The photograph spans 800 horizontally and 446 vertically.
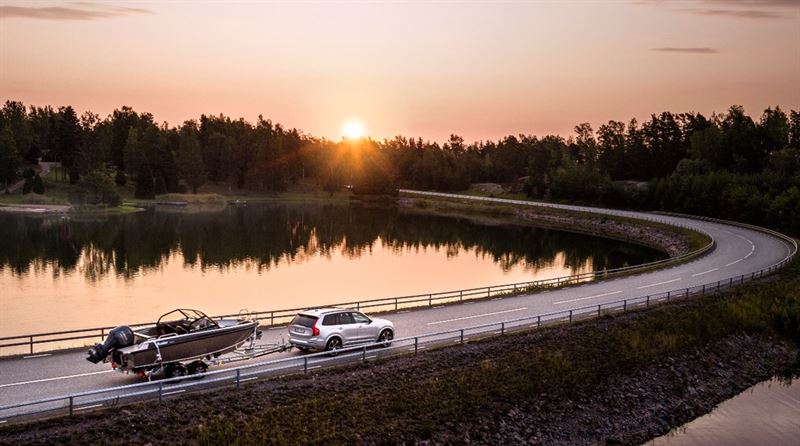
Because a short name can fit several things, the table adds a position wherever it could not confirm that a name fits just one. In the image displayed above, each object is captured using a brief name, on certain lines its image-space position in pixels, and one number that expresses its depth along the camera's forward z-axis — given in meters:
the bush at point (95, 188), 127.38
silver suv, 25.97
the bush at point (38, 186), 134.50
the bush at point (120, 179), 158.00
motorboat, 21.23
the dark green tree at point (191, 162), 167.00
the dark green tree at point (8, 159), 134.88
